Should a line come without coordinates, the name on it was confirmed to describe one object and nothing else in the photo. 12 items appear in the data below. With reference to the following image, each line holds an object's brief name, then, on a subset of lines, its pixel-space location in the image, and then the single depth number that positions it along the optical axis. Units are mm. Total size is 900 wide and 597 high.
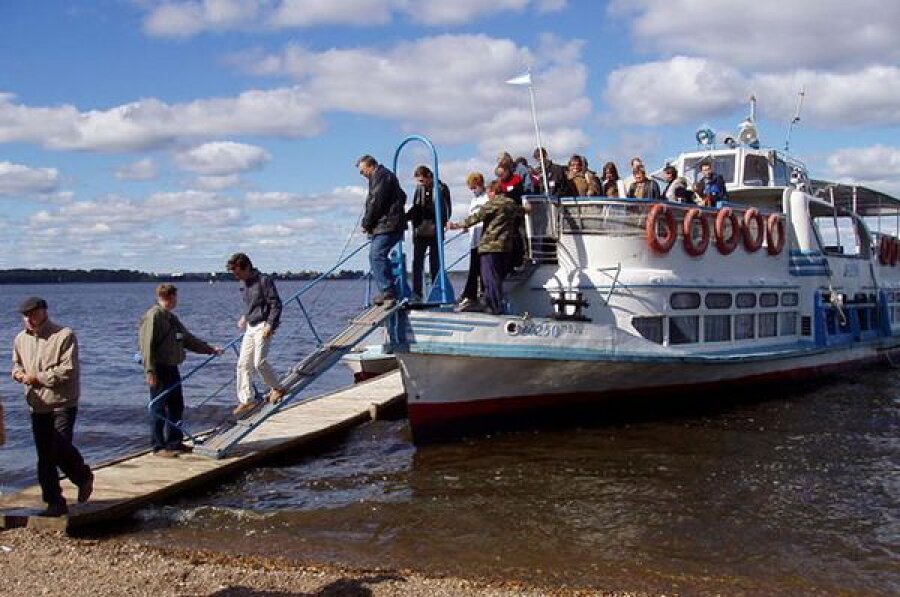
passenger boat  12328
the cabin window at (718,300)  15289
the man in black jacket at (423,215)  12789
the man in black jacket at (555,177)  14078
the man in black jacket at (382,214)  11609
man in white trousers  10867
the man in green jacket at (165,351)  10039
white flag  13750
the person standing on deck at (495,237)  12367
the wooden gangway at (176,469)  8531
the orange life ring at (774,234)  16859
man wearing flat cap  7980
